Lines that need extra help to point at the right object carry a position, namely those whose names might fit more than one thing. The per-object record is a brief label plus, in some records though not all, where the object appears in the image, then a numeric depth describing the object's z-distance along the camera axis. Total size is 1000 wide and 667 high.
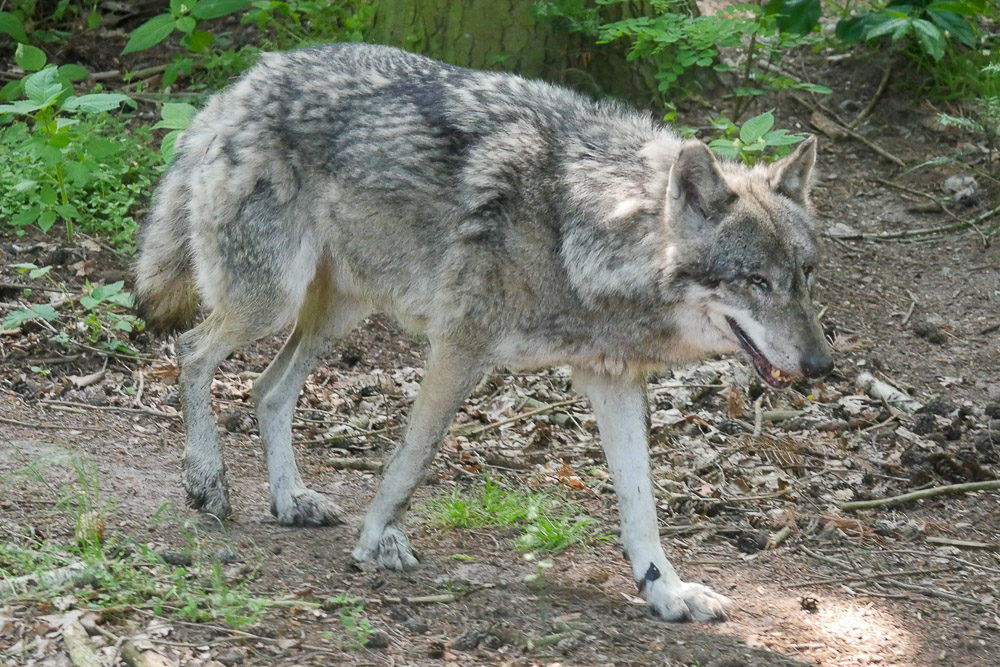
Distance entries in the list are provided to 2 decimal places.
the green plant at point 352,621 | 7.07
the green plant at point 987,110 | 15.34
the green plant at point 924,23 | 11.20
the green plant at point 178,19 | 14.91
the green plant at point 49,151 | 12.37
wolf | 7.98
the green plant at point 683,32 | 12.88
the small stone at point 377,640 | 7.09
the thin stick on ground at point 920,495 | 10.27
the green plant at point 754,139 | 11.30
